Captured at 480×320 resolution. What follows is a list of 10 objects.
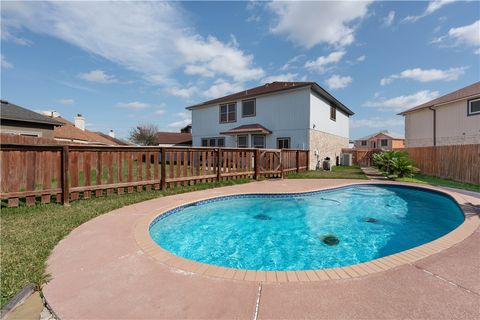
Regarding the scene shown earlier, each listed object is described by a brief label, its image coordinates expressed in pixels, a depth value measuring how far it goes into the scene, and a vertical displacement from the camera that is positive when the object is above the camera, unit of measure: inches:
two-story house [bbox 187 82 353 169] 658.8 +129.5
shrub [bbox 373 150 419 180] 477.7 -16.4
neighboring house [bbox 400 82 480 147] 613.0 +117.9
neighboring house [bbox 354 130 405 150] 1881.2 +152.5
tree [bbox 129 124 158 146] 1903.3 +197.0
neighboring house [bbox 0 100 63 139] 546.3 +94.6
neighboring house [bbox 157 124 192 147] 1111.6 +95.5
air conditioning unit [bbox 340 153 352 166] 884.6 -7.9
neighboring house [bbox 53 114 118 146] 970.0 +119.9
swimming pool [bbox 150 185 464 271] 174.7 -74.3
